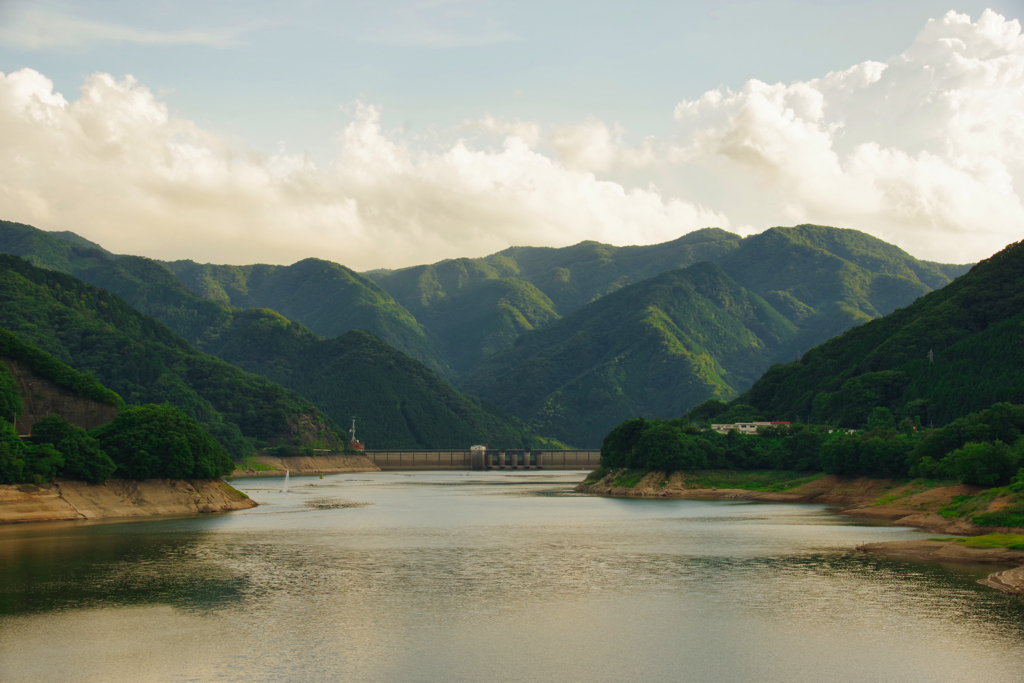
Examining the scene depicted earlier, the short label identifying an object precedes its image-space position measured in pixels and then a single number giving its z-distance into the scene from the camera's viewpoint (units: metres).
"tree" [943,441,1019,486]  107.69
